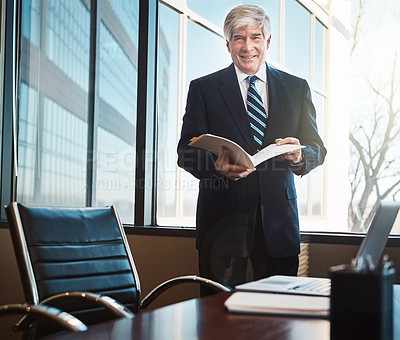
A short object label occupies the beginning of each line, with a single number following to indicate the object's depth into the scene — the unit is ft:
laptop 4.08
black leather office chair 5.74
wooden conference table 3.36
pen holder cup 2.54
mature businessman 9.05
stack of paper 3.96
